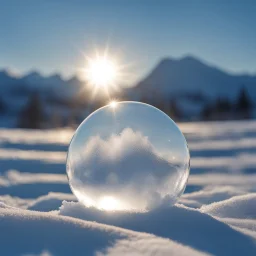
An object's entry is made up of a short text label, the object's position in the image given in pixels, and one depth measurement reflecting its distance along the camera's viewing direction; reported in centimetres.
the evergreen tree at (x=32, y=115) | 2570
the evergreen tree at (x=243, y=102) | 2860
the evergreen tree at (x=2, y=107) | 4174
